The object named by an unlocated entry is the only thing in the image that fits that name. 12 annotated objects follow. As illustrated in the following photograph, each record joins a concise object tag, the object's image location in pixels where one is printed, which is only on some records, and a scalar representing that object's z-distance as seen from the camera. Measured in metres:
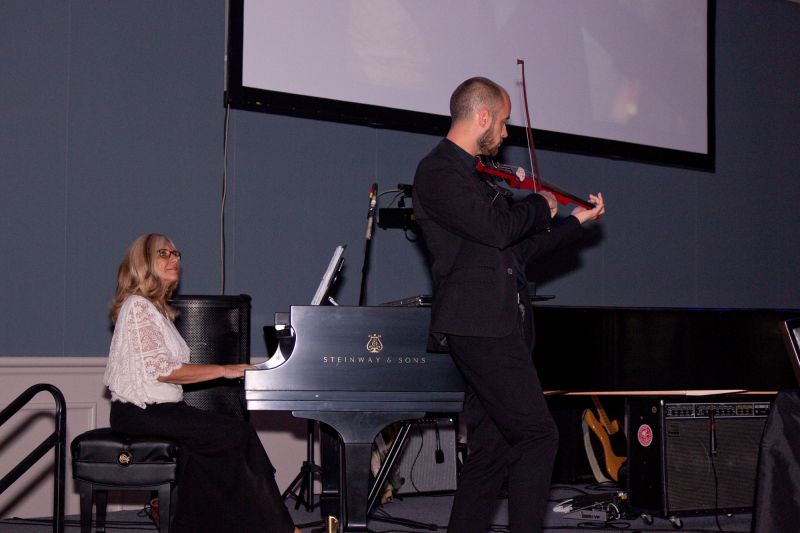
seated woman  3.22
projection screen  4.61
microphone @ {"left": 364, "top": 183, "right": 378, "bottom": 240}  3.91
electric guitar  5.27
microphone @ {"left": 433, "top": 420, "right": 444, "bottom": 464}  4.87
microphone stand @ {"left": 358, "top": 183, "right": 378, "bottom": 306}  3.89
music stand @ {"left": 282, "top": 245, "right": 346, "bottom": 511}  4.25
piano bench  3.18
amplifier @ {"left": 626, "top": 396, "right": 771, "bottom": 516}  4.07
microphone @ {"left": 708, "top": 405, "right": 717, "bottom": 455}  4.11
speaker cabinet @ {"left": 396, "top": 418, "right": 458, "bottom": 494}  4.82
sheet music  3.23
